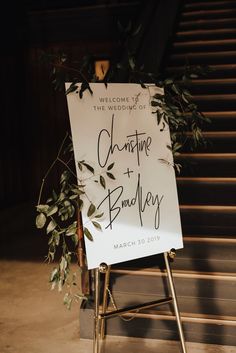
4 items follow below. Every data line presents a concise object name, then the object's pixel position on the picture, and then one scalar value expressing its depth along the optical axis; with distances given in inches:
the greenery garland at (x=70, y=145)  85.5
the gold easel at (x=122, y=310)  88.0
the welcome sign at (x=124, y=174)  85.9
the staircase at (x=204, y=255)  111.7
